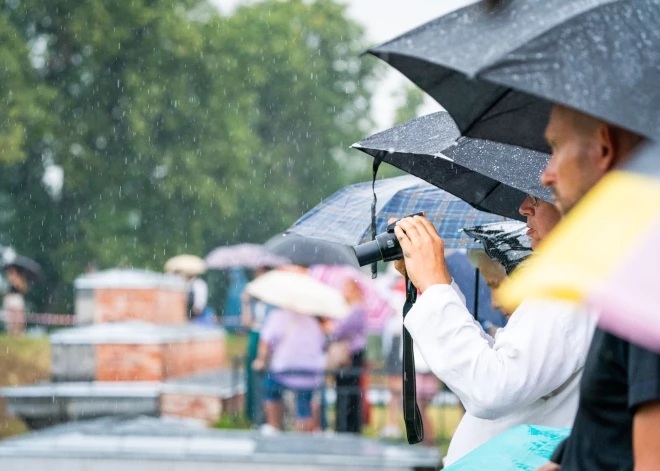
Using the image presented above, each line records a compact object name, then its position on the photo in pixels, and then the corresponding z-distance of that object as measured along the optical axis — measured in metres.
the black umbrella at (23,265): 20.83
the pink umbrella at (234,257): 19.69
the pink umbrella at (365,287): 12.45
